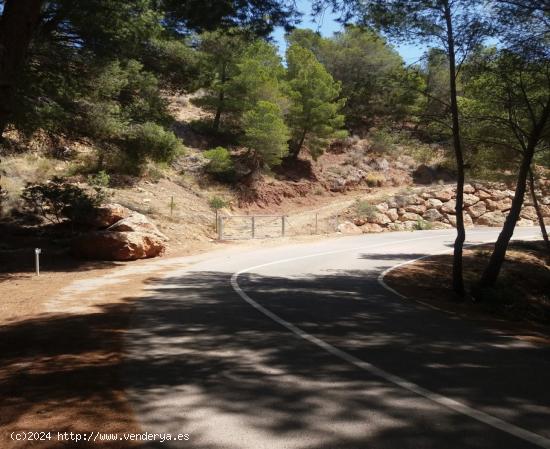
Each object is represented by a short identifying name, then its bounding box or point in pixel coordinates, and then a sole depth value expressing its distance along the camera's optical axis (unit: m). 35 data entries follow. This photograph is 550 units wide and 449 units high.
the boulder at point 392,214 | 33.94
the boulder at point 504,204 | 37.09
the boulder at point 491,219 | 36.12
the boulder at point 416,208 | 35.19
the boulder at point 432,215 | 35.12
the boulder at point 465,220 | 35.53
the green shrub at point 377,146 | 43.75
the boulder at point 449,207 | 35.81
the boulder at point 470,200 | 37.25
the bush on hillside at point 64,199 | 18.52
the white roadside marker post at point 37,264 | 13.47
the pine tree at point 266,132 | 32.06
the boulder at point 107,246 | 16.97
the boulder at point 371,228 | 31.47
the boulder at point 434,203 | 35.81
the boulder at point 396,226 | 33.12
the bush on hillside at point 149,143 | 17.61
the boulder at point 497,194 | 37.47
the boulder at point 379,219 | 32.66
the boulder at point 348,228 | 30.22
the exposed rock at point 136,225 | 18.09
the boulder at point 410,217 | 34.41
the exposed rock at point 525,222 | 37.16
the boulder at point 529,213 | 37.91
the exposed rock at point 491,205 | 37.06
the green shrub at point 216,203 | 28.14
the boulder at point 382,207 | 33.91
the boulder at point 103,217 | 18.86
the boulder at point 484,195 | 37.44
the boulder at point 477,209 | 36.69
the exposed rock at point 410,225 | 33.66
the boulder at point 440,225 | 34.47
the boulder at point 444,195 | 36.59
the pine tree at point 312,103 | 36.94
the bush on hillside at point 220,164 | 31.80
